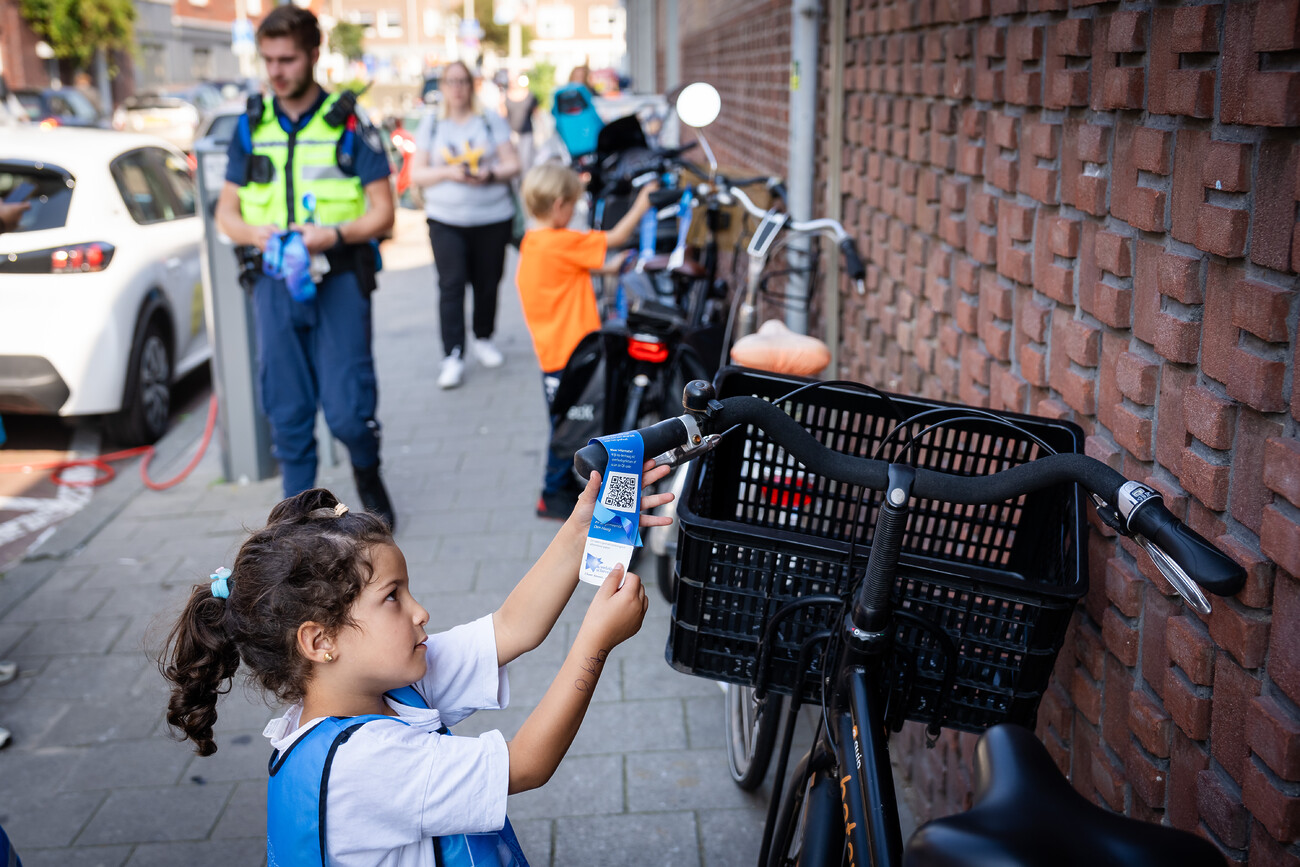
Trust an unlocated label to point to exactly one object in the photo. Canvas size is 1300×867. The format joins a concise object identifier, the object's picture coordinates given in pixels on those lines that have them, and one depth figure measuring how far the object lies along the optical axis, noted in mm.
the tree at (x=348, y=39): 57625
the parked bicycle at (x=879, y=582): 1556
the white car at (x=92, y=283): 6020
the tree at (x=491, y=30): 60719
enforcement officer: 4520
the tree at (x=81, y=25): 35250
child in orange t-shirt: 4918
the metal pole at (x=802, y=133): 4922
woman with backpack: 7391
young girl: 1696
